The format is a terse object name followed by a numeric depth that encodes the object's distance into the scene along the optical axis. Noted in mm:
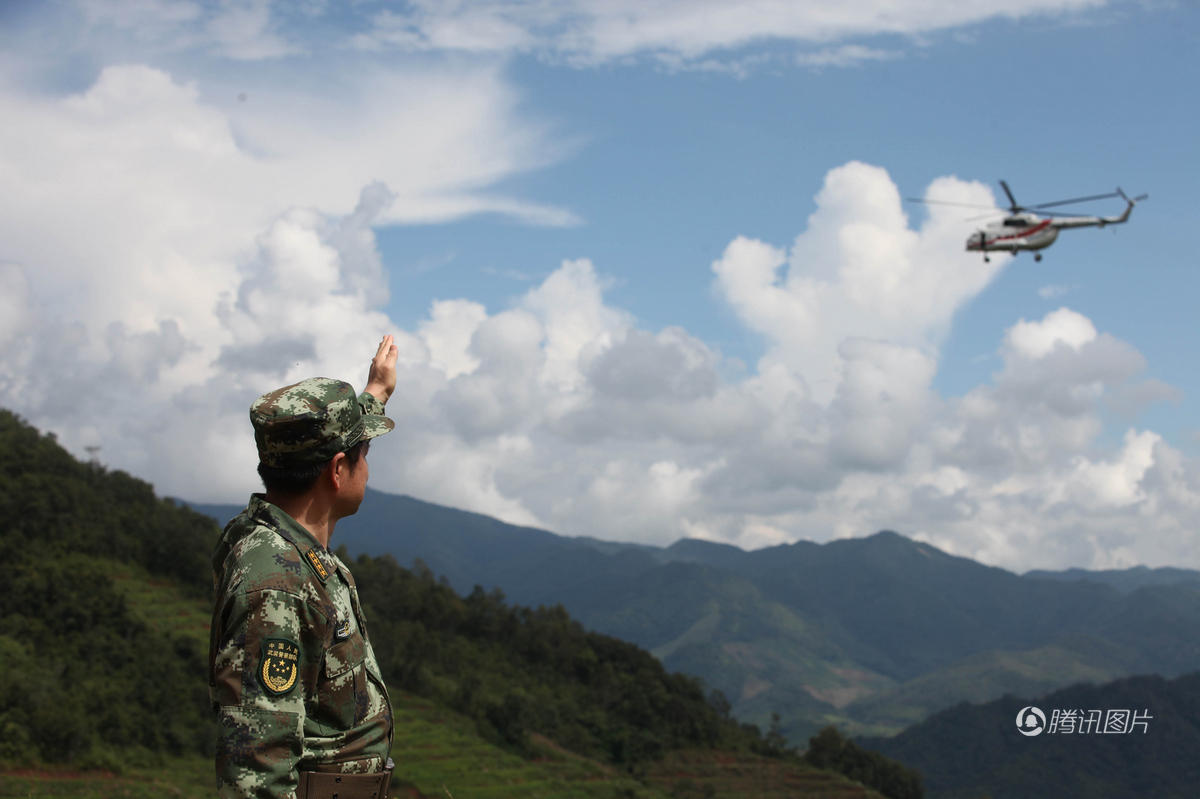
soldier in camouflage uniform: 2951
